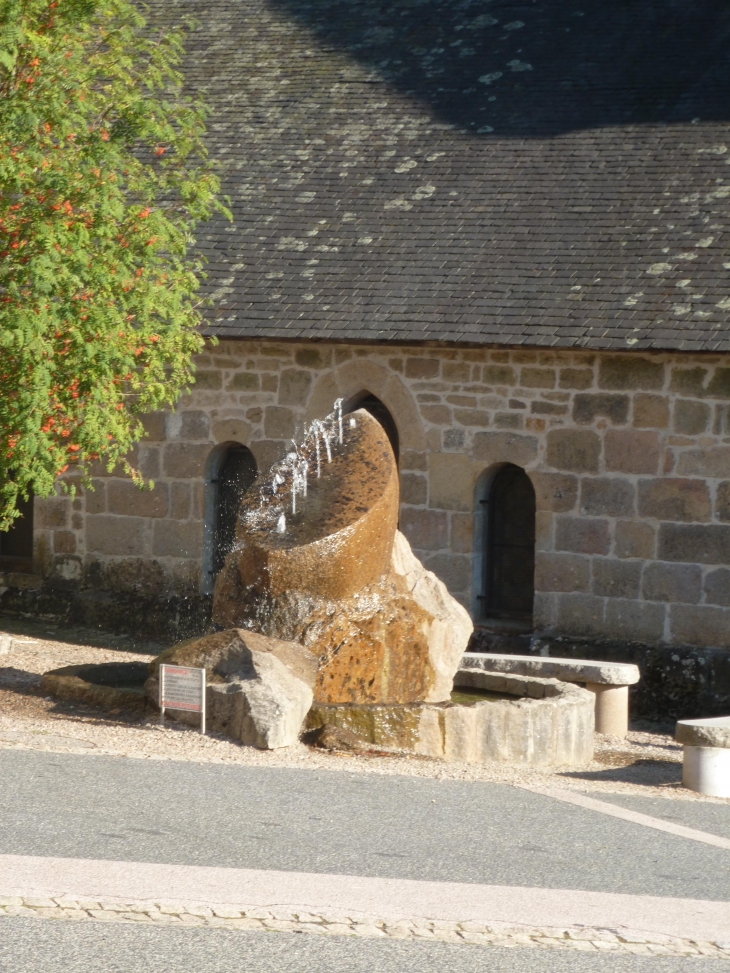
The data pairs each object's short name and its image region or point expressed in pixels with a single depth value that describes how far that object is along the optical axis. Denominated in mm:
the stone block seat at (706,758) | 16589
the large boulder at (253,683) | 15922
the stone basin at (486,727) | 16483
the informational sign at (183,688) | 16074
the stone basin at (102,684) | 17604
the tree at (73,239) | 17801
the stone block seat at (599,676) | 20815
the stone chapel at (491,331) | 23694
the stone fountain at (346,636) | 16437
